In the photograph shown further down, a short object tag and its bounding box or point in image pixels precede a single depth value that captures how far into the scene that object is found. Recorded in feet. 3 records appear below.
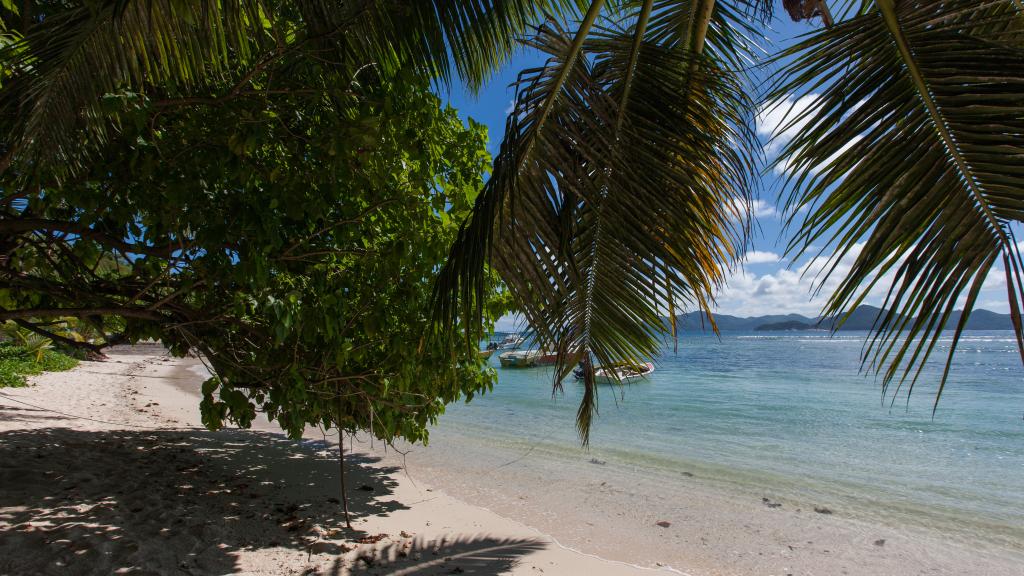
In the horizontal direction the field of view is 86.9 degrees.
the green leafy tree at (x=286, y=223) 11.48
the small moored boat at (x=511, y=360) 106.32
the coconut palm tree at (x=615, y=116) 6.13
